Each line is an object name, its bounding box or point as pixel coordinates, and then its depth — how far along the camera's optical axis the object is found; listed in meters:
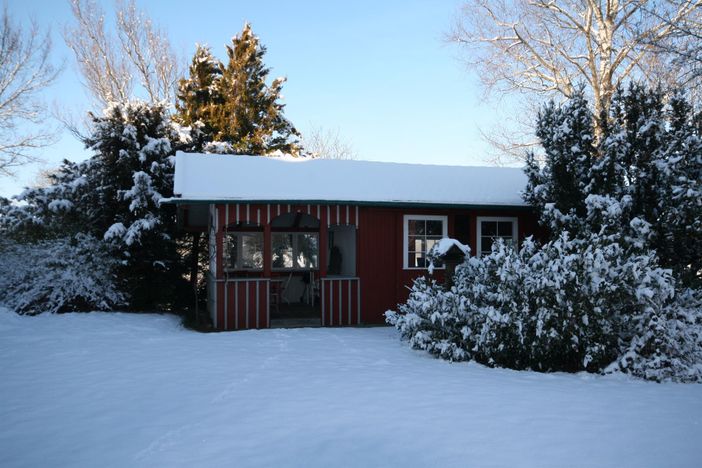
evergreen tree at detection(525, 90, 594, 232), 9.59
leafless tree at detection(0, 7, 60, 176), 22.48
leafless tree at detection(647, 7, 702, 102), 9.08
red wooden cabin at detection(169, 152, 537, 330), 10.78
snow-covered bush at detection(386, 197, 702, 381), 7.07
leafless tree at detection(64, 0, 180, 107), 23.66
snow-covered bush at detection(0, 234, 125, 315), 12.35
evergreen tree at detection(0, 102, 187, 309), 13.12
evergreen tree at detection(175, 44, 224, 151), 22.48
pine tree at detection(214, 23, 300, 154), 22.50
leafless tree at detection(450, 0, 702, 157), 17.48
